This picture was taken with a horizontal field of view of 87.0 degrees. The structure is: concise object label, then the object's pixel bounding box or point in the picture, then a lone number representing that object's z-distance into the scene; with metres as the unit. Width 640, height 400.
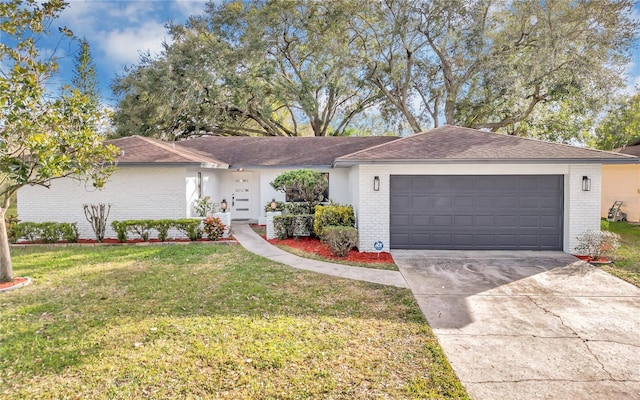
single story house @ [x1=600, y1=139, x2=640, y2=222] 14.41
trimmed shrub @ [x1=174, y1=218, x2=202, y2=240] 10.60
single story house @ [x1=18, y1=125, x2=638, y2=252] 9.07
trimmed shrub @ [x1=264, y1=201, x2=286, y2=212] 13.31
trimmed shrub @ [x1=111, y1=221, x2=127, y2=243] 10.52
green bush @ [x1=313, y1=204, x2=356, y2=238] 10.27
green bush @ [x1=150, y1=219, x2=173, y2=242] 10.55
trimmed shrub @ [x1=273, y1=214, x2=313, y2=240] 11.39
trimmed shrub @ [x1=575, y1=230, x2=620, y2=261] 8.36
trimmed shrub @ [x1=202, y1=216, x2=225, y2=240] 10.72
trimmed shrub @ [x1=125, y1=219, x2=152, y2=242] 10.55
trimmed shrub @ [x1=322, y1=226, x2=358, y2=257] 8.91
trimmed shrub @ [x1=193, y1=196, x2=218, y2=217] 11.62
